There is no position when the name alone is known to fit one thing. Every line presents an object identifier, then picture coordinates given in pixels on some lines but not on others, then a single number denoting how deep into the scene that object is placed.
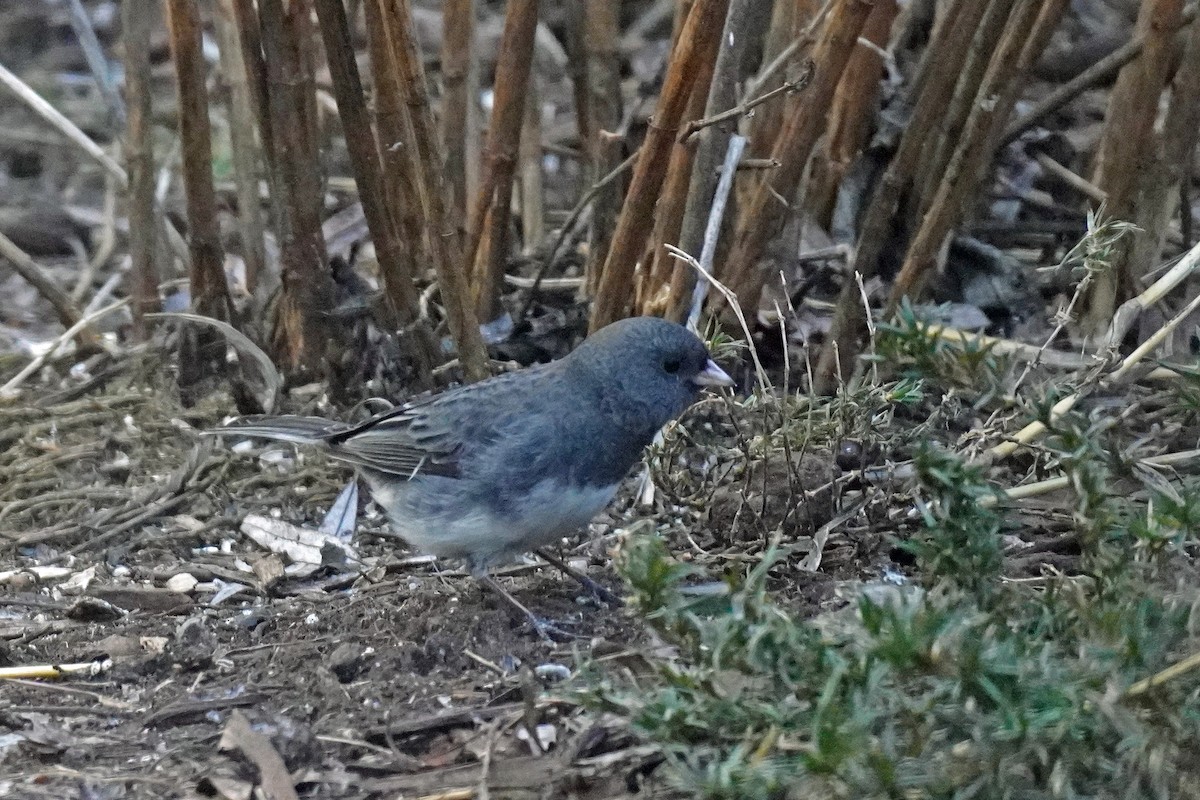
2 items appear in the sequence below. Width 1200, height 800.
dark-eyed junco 6.34
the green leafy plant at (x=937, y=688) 3.79
